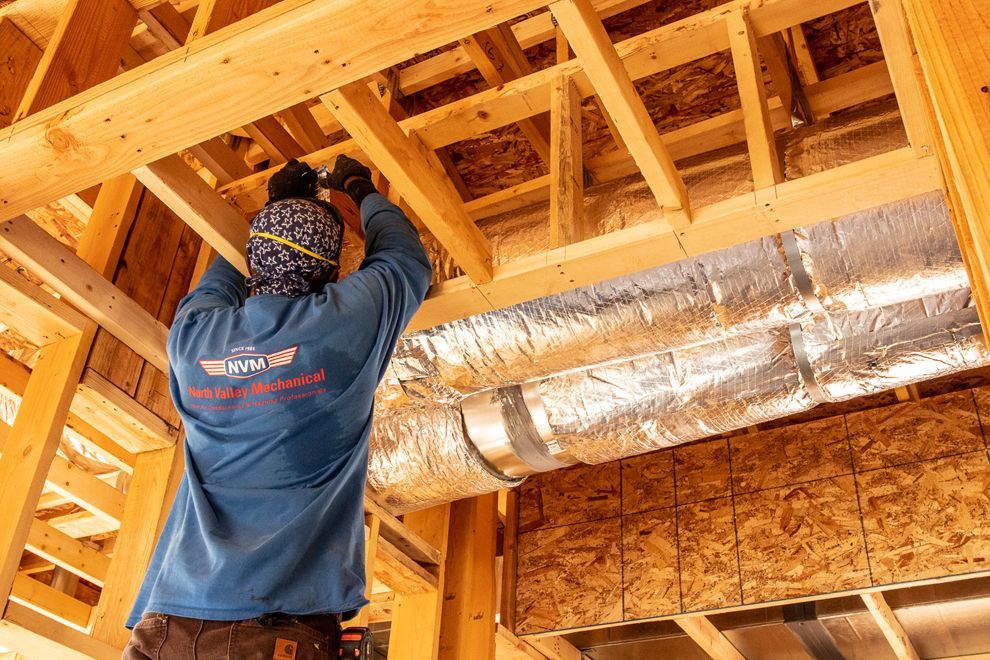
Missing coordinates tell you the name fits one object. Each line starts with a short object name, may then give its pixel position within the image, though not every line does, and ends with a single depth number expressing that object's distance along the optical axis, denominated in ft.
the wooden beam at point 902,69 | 6.81
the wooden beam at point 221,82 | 6.12
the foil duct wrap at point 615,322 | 9.11
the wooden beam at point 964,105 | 2.89
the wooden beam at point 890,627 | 14.04
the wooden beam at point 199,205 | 7.87
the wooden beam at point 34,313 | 9.06
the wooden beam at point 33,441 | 8.52
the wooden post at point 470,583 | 14.30
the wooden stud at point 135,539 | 9.21
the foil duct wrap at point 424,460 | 12.11
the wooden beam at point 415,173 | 7.12
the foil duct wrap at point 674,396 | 10.79
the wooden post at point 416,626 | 13.41
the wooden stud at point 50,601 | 15.72
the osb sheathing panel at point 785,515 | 13.43
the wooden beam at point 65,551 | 14.26
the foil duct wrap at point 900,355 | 9.96
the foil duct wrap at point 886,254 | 8.50
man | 6.13
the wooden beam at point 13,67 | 10.23
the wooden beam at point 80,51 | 8.27
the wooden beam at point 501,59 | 11.26
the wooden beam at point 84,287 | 8.82
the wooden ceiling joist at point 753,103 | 7.74
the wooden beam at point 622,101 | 6.31
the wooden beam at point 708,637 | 15.19
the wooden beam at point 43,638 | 8.11
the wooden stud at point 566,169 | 8.36
